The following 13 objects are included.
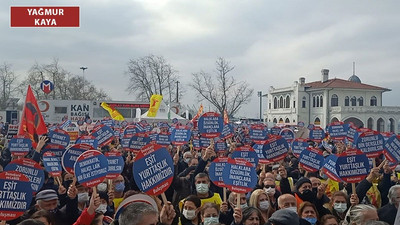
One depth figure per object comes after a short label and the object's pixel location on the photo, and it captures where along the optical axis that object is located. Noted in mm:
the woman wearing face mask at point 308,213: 4879
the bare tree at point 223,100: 51812
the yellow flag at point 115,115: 31875
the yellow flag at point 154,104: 33375
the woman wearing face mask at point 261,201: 5410
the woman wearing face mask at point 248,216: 4598
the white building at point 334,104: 65625
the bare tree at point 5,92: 63031
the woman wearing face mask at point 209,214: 4883
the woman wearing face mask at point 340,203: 5539
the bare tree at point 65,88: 67438
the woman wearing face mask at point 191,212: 5117
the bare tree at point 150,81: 59062
